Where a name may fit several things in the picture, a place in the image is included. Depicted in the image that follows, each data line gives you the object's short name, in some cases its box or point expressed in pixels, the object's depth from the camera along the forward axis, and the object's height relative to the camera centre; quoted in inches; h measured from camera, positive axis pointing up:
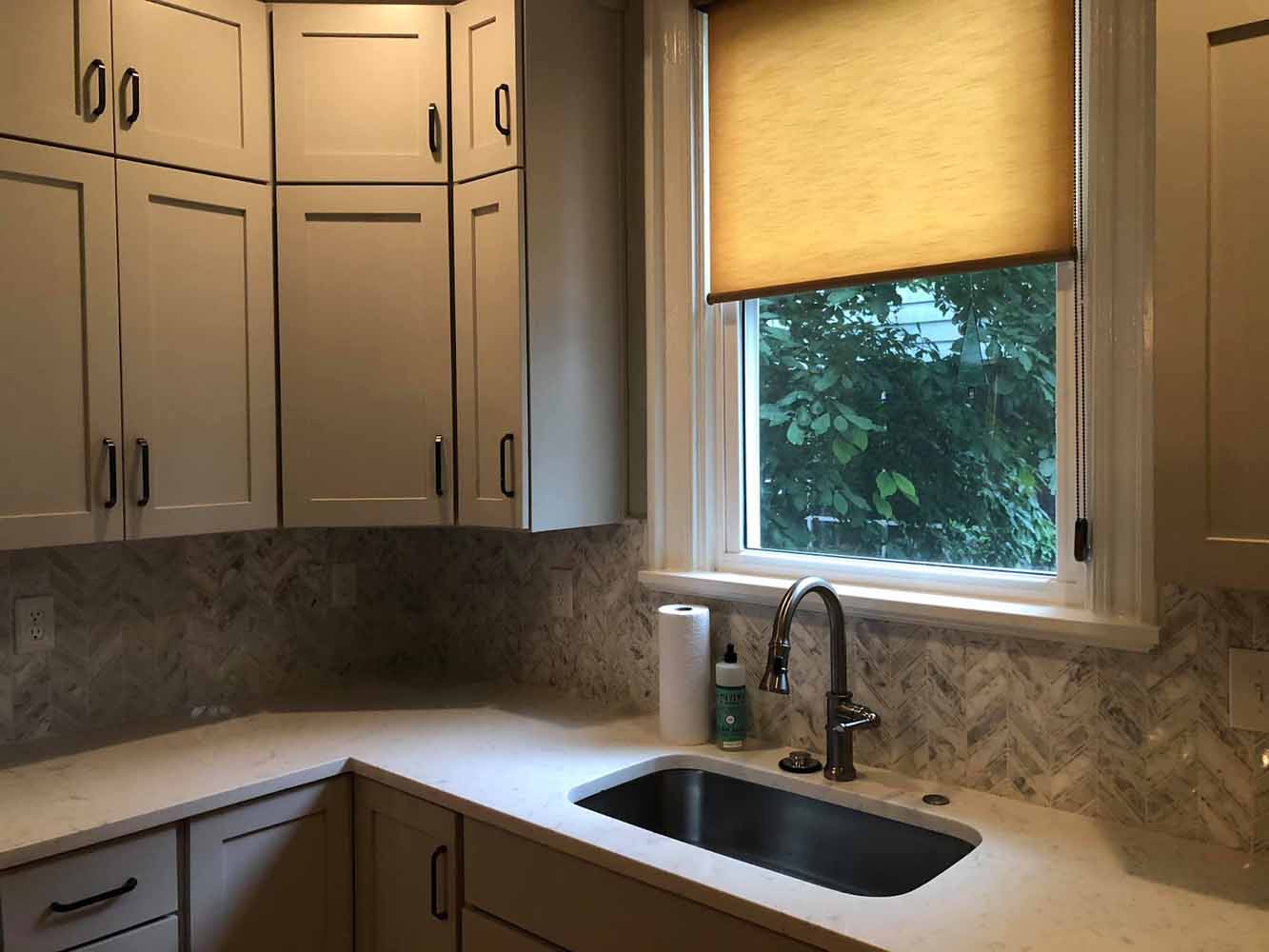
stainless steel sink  65.9 -25.7
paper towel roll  79.4 -16.8
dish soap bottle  78.4 -18.9
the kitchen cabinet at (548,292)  83.0 +14.6
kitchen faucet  70.7 -17.4
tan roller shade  66.5 +23.3
